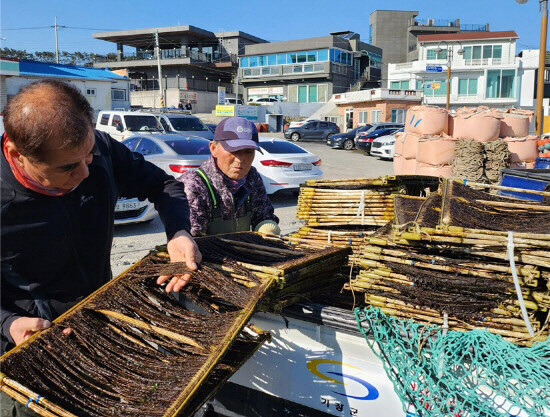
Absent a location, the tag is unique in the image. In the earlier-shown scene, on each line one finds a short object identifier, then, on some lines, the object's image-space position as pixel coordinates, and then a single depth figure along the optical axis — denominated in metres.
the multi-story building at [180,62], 57.12
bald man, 1.69
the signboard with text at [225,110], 39.97
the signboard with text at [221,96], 46.41
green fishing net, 2.04
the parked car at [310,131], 33.56
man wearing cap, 3.27
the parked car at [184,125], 19.94
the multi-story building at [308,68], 56.88
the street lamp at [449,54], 26.94
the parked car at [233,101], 52.72
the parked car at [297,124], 33.92
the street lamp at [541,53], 13.49
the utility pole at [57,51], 55.45
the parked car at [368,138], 26.34
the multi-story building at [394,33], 68.81
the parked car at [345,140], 29.70
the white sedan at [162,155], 9.09
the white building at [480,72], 48.84
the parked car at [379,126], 27.91
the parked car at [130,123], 19.03
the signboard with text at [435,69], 37.94
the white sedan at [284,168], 11.71
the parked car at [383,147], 23.27
